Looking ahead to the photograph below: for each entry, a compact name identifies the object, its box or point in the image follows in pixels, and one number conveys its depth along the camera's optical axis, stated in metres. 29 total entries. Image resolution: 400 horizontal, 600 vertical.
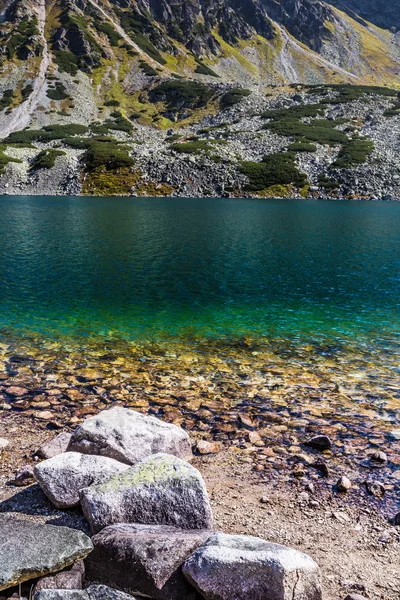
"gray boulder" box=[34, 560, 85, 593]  6.09
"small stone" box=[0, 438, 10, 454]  10.42
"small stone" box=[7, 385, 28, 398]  13.44
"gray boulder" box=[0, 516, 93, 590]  6.01
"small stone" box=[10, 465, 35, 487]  8.85
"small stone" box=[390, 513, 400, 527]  7.94
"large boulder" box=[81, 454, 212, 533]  7.22
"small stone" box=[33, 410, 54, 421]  12.01
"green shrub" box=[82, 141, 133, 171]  114.12
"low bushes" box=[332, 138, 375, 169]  116.19
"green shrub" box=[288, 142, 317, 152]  123.44
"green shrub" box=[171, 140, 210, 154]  118.30
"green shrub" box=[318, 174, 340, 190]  111.81
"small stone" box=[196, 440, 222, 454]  10.57
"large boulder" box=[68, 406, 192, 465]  9.13
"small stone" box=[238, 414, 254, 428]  11.86
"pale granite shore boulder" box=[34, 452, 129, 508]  7.86
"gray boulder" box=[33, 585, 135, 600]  5.71
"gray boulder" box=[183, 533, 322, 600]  5.74
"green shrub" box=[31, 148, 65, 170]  114.88
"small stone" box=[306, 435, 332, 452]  10.67
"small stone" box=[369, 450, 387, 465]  10.09
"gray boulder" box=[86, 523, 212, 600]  6.06
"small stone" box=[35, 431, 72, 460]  9.88
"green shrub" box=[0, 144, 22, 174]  114.20
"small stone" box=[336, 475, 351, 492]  9.01
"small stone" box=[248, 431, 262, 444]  11.05
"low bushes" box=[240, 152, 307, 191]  111.94
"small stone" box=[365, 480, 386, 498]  8.87
